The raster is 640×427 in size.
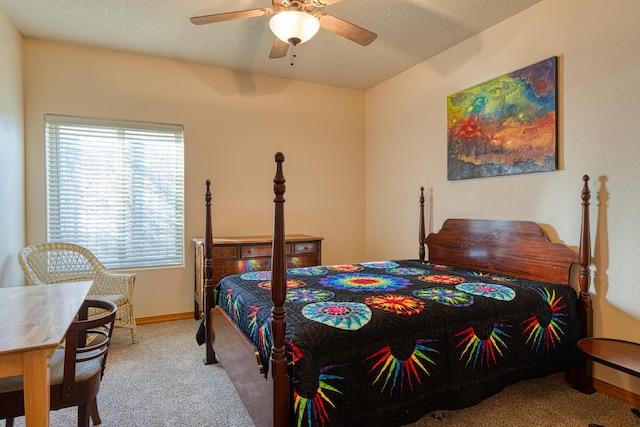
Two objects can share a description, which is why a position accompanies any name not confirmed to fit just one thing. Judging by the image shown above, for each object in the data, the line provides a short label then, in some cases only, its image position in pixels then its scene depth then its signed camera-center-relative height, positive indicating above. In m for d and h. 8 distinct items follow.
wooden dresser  3.57 -0.47
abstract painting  2.68 +0.70
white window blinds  3.47 +0.22
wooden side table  1.81 -0.79
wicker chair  3.14 -0.57
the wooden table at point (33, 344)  1.20 -0.44
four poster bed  1.53 -0.63
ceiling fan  2.04 +1.19
